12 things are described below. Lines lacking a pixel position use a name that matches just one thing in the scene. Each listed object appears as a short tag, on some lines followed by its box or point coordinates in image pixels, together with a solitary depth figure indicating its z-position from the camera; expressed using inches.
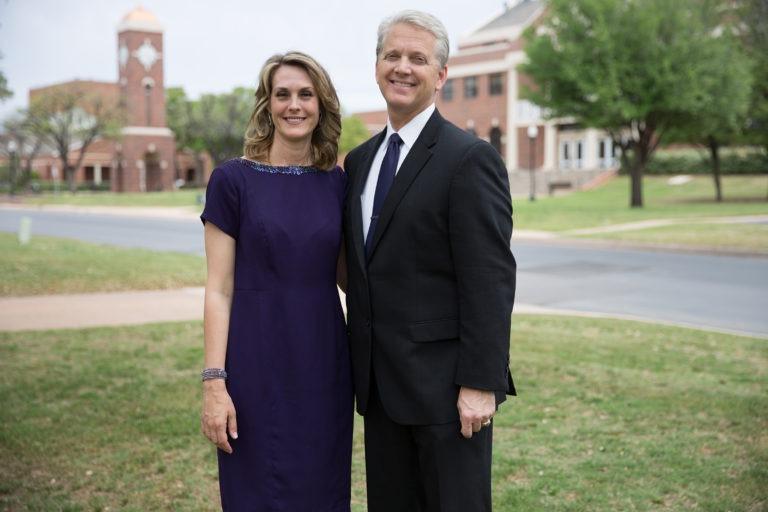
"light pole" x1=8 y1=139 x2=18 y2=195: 2081.3
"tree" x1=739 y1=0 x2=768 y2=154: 1276.9
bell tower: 2598.4
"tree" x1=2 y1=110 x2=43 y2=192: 2330.2
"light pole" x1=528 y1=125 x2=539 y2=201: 1421.0
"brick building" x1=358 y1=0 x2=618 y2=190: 2135.8
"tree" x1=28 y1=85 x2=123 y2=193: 2333.9
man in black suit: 104.0
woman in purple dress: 114.5
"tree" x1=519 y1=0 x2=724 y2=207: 1132.5
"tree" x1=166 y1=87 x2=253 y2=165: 2623.0
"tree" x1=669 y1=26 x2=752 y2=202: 1138.0
